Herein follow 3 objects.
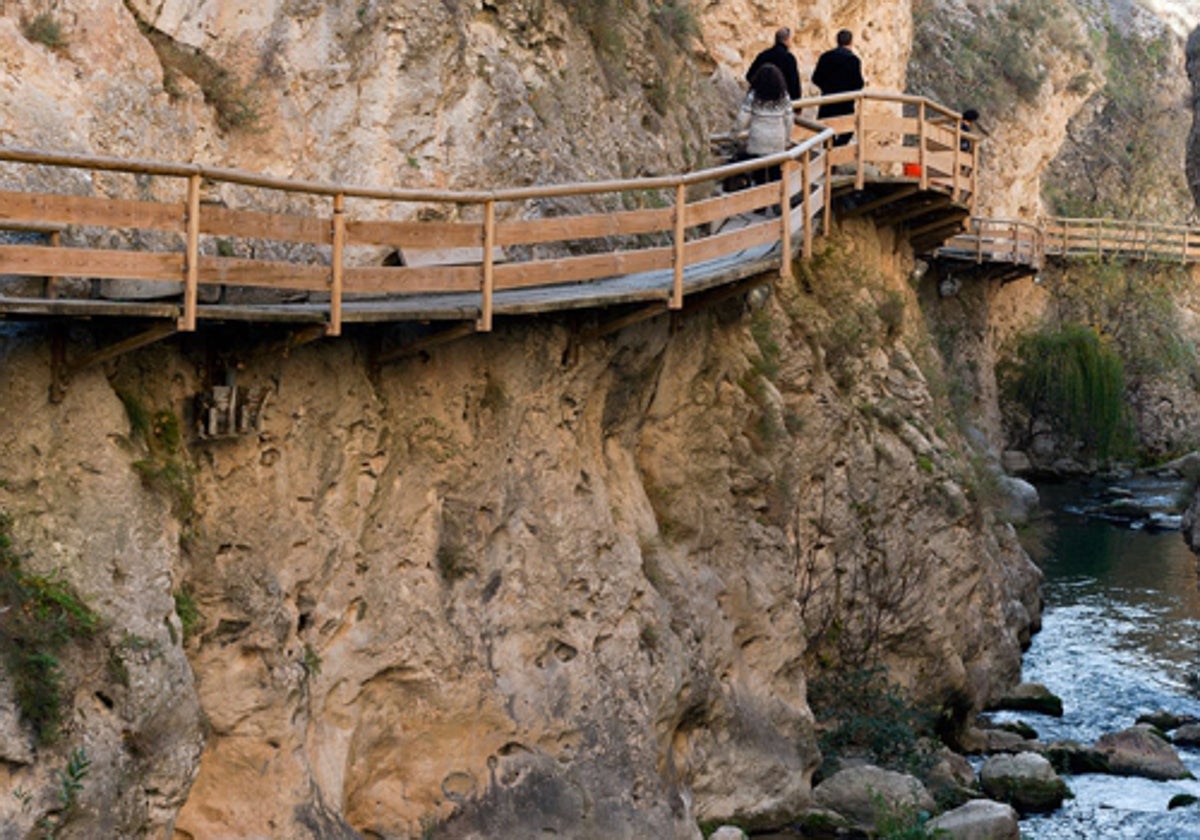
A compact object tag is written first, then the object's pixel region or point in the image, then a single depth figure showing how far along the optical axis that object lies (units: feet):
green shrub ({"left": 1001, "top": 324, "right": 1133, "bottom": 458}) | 168.76
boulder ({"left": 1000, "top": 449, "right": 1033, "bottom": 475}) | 164.06
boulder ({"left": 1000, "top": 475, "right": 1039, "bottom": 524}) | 122.83
